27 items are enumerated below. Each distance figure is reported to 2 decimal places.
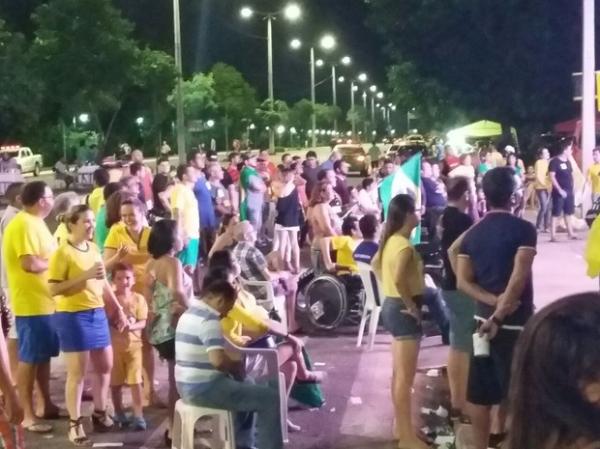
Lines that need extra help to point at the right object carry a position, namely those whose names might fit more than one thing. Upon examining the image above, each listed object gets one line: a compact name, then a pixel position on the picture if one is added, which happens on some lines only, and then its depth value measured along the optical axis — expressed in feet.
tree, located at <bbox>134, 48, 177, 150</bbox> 132.16
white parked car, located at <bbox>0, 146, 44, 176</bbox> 152.77
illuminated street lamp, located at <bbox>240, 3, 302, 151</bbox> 121.19
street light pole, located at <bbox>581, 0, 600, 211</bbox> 67.05
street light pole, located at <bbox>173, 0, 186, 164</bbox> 87.59
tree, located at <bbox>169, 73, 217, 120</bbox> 170.09
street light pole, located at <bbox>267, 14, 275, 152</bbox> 143.13
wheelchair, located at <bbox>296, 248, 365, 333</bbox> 36.81
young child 25.34
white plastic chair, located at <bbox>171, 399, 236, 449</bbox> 19.98
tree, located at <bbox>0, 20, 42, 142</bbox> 130.52
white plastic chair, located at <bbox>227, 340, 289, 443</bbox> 22.00
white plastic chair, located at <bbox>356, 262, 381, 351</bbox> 32.78
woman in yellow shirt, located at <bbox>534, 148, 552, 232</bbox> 62.69
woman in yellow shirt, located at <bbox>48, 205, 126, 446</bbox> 23.68
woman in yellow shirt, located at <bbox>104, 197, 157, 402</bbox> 26.73
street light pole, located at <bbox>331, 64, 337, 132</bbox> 275.47
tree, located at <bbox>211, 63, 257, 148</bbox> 180.75
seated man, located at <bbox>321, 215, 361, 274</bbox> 37.06
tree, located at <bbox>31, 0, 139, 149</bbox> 125.18
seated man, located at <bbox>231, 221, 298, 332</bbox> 31.68
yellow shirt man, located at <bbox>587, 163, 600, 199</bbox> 60.90
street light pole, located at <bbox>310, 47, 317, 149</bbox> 201.60
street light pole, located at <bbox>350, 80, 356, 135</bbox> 309.42
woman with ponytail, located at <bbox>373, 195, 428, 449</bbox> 22.53
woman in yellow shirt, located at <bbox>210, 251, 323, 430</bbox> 23.06
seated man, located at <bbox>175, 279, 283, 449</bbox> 19.66
